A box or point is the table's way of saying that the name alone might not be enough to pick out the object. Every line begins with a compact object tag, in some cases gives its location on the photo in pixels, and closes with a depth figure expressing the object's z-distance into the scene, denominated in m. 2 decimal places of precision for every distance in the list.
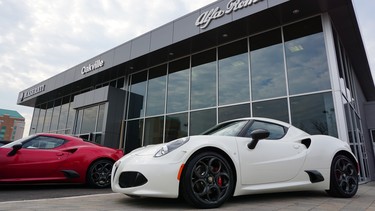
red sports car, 4.38
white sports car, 2.54
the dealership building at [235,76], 7.04
